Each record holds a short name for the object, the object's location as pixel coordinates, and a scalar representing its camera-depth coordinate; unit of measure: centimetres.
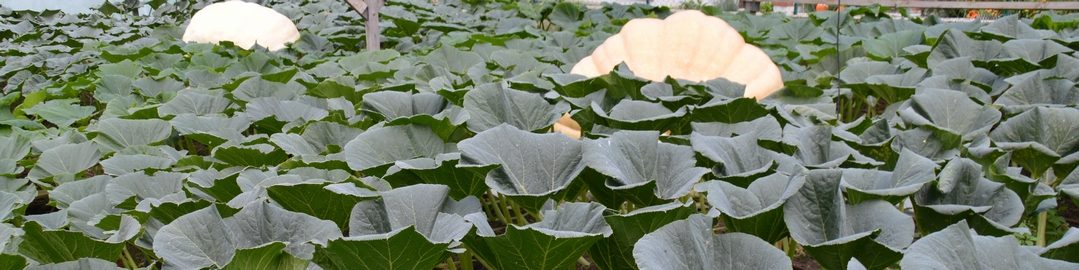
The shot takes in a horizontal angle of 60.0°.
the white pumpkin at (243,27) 611
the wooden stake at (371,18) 551
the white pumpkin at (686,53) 379
